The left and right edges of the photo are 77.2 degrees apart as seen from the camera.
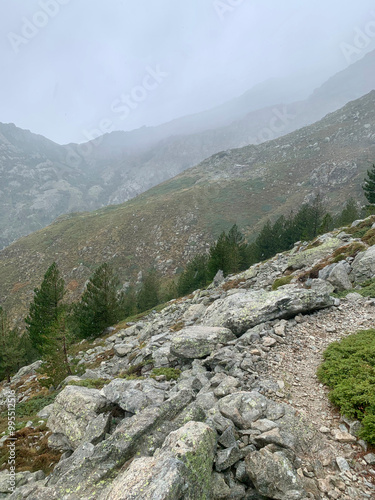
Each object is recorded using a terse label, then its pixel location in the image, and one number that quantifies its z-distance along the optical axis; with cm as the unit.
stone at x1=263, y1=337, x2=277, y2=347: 969
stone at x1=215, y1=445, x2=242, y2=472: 467
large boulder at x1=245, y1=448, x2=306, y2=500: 414
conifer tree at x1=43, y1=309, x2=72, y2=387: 1786
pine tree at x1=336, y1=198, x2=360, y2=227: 4975
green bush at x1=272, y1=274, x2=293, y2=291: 1993
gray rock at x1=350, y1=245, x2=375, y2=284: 1572
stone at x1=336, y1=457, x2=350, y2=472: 462
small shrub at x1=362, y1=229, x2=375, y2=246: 2067
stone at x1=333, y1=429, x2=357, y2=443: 525
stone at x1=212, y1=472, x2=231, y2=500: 431
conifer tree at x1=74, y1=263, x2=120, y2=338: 3147
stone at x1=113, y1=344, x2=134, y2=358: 1973
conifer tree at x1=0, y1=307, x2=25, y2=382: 2681
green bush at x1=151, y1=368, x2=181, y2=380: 1029
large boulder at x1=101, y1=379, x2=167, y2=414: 741
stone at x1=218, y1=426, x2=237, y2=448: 502
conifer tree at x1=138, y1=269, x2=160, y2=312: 4966
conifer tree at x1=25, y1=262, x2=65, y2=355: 2950
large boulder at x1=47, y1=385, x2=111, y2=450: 720
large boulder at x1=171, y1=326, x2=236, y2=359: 1089
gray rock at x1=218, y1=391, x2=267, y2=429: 566
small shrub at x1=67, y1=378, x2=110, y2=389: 1216
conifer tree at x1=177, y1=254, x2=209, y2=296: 4854
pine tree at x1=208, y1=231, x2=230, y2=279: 4156
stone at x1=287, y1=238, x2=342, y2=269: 2442
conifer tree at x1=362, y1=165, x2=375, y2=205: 4227
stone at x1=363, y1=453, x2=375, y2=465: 470
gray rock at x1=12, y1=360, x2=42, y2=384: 2799
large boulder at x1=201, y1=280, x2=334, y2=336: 1192
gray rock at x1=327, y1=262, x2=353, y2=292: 1533
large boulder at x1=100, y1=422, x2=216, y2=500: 380
